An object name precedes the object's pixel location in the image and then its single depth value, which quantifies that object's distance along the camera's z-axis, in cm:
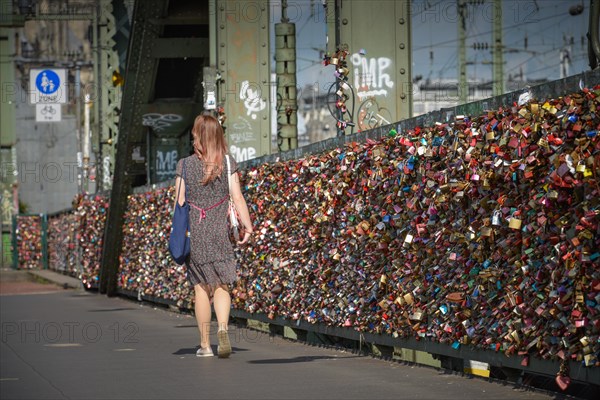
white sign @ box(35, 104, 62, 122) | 4350
